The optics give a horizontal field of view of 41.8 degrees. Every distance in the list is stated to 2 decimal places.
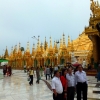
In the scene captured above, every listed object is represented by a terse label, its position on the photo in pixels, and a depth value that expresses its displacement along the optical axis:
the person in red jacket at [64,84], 3.40
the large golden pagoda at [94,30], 13.26
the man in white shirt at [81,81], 4.19
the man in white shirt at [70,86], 3.88
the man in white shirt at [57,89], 3.26
